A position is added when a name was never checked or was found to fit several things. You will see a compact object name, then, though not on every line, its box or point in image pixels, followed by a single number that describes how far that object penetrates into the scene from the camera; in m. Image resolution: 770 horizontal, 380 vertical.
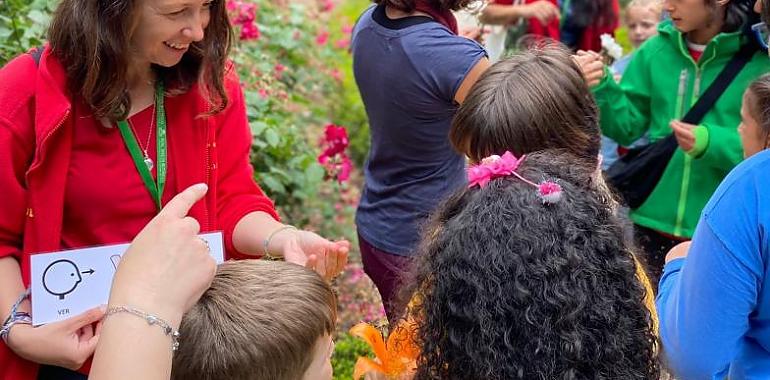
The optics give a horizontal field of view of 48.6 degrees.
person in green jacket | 2.93
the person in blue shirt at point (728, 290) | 1.48
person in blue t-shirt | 2.46
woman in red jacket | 1.82
